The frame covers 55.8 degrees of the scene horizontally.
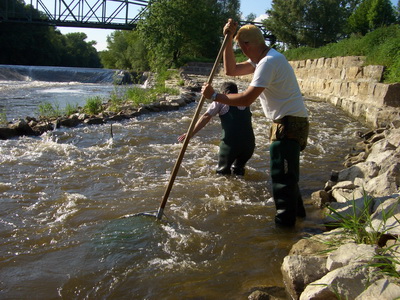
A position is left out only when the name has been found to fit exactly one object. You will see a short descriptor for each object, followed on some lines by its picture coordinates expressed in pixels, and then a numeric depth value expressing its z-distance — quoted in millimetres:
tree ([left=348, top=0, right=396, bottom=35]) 23781
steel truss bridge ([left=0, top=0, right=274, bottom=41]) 47625
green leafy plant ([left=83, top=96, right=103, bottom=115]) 10383
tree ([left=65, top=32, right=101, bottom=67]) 71812
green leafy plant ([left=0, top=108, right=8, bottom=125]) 8433
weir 30489
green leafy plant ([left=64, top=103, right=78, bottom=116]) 10159
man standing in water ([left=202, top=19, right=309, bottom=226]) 3070
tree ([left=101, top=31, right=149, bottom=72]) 39594
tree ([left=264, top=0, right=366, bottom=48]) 32688
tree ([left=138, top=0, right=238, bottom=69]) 31125
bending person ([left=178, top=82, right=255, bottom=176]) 4793
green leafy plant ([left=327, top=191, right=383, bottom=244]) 2660
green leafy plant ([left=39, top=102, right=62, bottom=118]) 9953
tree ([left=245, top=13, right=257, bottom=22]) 63222
